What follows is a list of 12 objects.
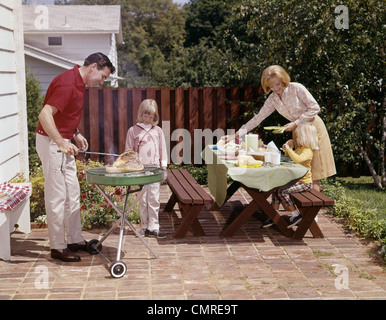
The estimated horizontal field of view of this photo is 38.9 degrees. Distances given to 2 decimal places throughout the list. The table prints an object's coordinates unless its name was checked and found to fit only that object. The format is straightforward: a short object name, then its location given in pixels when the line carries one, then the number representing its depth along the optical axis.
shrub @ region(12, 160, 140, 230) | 7.11
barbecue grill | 4.97
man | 5.37
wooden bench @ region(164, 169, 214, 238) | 6.33
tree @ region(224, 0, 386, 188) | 9.32
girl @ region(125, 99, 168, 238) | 6.50
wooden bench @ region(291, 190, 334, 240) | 6.22
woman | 6.88
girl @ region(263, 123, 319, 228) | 6.64
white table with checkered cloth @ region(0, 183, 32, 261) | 5.64
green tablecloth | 6.12
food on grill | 5.30
